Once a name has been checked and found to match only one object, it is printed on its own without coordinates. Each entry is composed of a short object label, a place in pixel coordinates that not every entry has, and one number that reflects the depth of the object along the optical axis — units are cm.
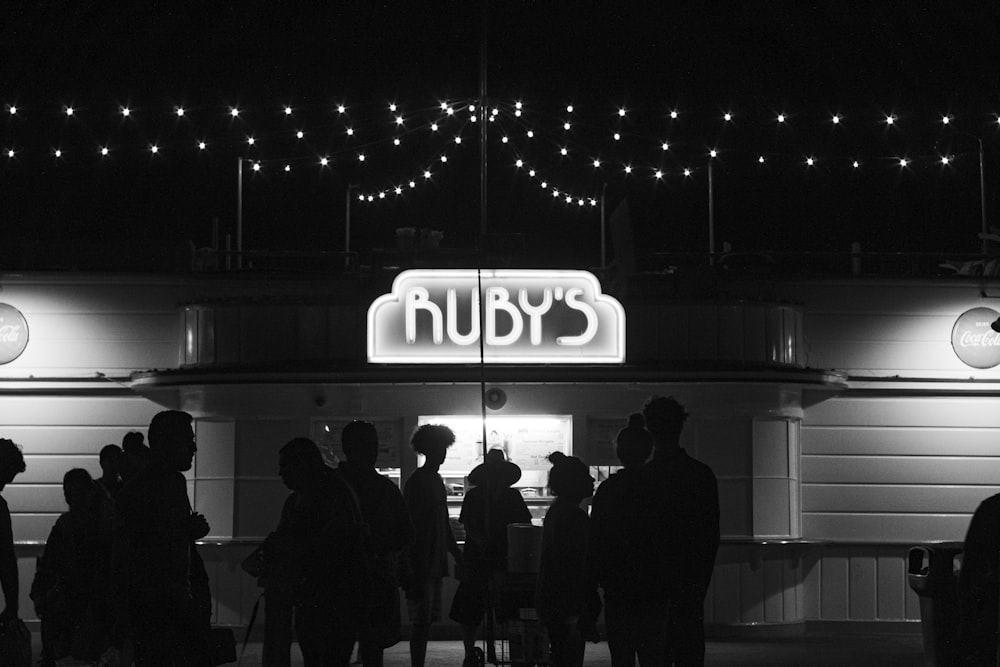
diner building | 1555
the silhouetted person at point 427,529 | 1122
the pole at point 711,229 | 1838
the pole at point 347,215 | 2065
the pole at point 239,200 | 1877
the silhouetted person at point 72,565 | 1074
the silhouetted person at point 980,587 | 909
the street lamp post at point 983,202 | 1853
